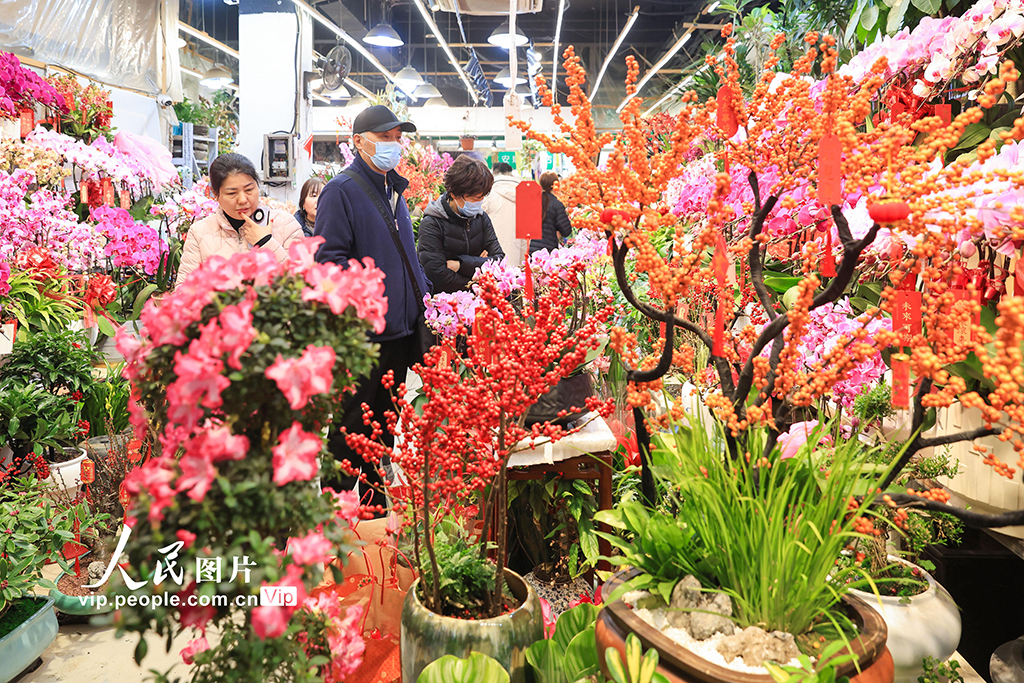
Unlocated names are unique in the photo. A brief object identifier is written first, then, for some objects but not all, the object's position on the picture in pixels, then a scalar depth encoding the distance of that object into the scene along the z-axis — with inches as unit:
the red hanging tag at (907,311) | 52.4
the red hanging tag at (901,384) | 51.6
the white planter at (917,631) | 58.2
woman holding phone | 107.1
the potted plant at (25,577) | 75.5
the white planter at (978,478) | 67.9
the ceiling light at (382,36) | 327.9
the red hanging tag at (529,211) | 85.4
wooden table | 81.0
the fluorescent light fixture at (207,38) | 386.8
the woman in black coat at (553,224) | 197.9
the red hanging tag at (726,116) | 51.9
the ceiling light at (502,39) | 286.6
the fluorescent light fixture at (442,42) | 364.4
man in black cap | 103.4
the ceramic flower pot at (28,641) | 74.7
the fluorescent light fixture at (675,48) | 408.8
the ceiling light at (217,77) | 483.5
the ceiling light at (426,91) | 487.2
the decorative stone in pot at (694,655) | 39.2
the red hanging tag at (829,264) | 51.8
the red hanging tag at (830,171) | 44.1
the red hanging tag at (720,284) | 50.1
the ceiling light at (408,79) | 429.7
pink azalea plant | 30.3
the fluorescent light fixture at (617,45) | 361.3
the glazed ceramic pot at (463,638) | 48.3
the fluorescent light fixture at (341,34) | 321.1
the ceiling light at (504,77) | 474.6
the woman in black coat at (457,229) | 136.4
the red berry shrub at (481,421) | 49.3
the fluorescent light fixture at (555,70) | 377.7
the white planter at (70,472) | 116.6
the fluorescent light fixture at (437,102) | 573.9
